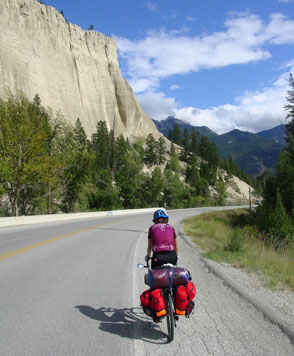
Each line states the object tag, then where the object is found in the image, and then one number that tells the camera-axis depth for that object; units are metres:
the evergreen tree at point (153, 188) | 67.12
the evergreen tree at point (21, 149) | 31.36
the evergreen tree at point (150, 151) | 96.31
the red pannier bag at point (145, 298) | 4.08
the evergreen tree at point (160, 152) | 99.66
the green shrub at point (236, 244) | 10.40
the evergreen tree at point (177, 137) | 132.31
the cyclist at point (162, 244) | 4.50
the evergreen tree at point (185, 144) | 117.50
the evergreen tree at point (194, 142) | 123.31
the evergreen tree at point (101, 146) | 74.75
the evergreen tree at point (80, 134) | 69.32
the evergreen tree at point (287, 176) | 27.92
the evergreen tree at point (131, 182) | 65.56
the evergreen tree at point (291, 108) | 35.19
